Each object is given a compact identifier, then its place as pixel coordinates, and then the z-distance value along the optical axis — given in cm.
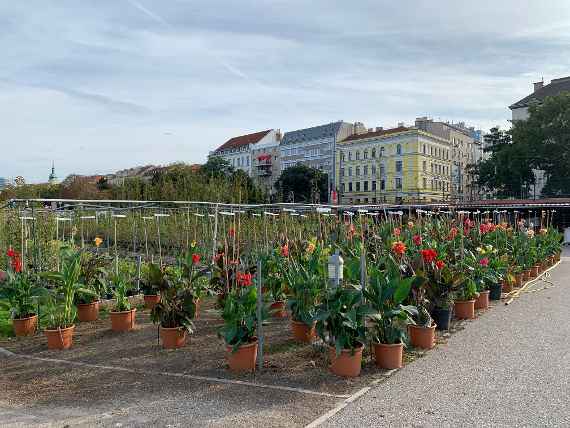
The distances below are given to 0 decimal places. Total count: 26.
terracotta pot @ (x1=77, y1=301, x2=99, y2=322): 666
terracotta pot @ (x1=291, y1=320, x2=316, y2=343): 545
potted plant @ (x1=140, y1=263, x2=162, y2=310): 525
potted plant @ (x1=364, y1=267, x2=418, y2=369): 449
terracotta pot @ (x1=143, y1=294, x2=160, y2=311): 716
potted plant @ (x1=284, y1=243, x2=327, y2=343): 509
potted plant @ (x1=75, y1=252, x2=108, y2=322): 666
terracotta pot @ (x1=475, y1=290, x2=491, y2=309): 742
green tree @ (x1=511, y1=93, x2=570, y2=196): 3812
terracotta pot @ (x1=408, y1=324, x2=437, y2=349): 524
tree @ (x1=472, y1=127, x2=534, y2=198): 4088
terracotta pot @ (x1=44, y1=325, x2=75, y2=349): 542
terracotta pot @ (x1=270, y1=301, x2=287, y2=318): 642
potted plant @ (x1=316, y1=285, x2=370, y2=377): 425
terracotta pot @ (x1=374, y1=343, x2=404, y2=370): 454
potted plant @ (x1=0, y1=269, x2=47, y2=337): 601
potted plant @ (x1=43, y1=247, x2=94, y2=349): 545
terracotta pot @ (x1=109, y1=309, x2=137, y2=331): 608
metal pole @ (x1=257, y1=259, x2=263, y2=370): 452
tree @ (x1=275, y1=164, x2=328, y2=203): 6284
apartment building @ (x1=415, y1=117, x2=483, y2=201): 6788
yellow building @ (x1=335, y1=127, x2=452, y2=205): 6338
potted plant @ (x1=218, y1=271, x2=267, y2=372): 446
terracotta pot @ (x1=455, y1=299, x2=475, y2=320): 683
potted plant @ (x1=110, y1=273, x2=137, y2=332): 609
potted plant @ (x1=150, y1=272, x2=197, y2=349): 518
